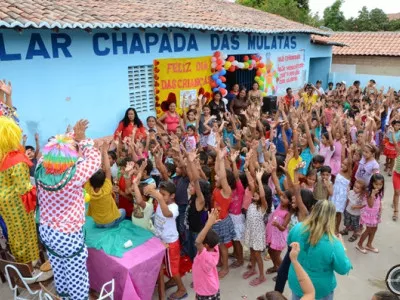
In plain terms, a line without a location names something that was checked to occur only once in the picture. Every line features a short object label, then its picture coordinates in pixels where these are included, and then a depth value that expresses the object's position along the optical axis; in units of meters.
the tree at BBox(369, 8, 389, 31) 30.18
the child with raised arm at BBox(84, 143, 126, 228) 3.59
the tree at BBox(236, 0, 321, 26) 24.52
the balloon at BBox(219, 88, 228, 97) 8.97
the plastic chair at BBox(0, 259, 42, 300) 3.16
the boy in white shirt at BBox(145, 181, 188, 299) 3.47
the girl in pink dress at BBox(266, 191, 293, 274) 3.68
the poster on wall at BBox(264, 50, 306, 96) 11.16
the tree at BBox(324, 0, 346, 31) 32.62
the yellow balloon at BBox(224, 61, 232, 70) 8.99
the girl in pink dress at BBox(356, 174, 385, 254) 4.39
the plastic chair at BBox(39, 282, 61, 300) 2.92
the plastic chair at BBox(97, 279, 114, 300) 3.05
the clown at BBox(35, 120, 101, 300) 2.89
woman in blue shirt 2.57
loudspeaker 10.26
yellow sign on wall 7.76
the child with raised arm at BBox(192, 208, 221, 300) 3.04
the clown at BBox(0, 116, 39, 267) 3.32
